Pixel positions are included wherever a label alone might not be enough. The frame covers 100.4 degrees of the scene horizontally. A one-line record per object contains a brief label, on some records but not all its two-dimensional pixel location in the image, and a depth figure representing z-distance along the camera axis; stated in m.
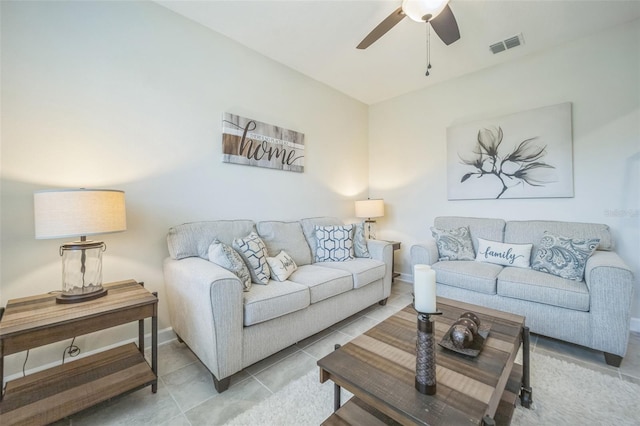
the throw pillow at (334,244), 2.82
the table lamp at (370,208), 3.70
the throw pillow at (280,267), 2.15
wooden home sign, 2.56
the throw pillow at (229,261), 1.85
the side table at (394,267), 3.51
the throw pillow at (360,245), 2.92
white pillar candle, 0.92
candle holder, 0.97
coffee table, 0.91
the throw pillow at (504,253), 2.54
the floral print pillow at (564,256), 2.15
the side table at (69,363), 1.20
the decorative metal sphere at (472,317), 1.41
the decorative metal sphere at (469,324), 1.29
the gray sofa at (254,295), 1.55
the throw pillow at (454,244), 2.86
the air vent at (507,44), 2.59
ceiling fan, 1.69
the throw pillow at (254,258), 2.05
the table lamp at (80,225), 1.39
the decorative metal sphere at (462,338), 1.24
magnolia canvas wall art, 2.70
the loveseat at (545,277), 1.82
